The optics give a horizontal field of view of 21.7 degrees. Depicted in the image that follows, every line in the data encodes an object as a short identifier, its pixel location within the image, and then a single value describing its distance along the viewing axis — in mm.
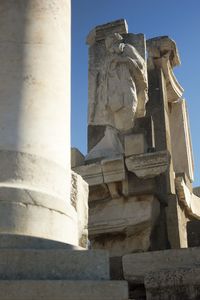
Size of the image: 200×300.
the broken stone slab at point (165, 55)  10086
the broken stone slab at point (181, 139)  10305
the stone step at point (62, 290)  3121
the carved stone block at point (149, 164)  7523
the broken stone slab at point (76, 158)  8261
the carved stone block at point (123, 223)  7398
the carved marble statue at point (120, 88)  8516
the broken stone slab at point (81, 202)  4926
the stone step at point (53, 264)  3359
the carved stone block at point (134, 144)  7902
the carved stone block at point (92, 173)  7860
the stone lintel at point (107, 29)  9562
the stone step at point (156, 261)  4457
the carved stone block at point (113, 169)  7754
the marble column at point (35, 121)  3939
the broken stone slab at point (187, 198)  8227
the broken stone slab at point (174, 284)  4020
